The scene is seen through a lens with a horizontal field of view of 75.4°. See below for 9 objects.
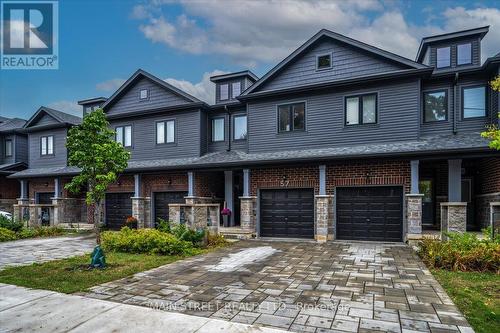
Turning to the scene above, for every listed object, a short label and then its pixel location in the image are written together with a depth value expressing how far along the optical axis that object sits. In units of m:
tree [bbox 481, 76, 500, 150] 6.33
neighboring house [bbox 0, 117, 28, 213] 23.97
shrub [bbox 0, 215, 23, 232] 16.12
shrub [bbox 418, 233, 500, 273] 7.88
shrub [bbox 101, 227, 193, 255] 10.46
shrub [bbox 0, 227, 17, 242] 14.54
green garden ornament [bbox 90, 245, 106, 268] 8.38
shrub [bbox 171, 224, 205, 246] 11.57
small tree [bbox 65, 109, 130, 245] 9.19
